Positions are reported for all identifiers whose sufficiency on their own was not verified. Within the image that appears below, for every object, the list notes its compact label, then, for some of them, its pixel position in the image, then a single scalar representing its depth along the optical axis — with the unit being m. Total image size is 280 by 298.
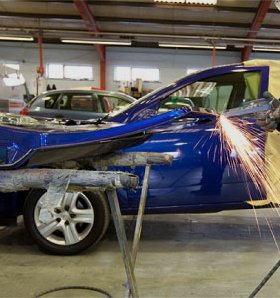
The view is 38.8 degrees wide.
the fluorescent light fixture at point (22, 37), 14.20
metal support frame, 1.45
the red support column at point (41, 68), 13.79
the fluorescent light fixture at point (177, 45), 13.67
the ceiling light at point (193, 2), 10.72
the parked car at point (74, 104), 8.42
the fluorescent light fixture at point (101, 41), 13.29
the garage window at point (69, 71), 17.40
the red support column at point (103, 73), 16.95
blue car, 3.40
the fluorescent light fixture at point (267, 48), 13.78
